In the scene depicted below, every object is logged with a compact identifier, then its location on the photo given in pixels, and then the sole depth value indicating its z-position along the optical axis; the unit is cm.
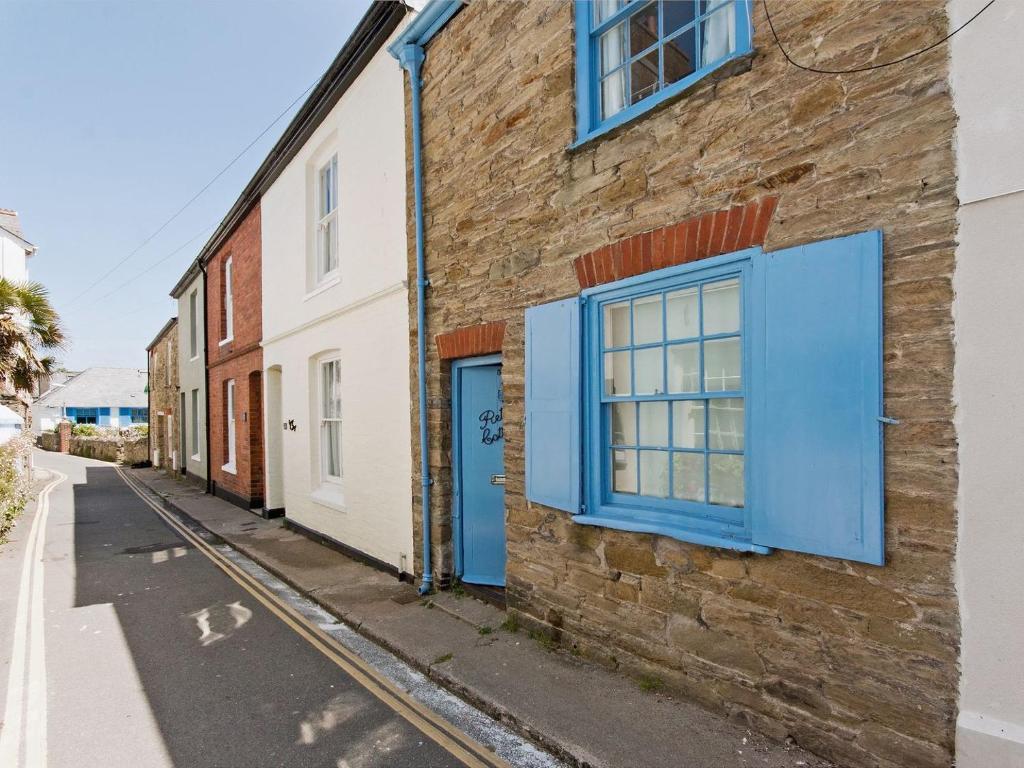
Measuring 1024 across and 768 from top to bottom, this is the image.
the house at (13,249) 2567
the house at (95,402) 5344
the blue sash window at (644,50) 378
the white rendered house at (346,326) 710
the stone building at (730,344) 285
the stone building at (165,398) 2109
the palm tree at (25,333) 1398
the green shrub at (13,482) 1018
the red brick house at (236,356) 1241
